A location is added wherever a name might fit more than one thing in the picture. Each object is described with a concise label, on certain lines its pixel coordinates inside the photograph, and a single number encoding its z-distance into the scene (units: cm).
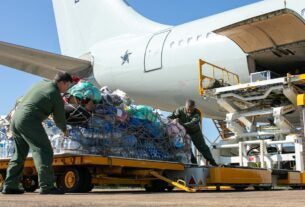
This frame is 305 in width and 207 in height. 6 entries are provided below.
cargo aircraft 881
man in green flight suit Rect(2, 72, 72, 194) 434
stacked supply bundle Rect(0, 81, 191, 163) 518
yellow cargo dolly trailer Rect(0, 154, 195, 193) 502
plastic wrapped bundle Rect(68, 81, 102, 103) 532
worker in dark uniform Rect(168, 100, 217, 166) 678
